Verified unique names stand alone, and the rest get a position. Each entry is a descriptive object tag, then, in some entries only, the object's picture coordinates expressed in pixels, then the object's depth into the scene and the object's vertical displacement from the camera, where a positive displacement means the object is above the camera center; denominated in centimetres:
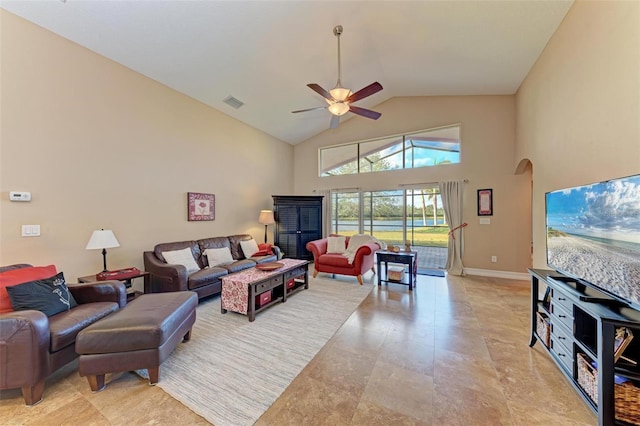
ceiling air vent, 452 +226
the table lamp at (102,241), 281 -31
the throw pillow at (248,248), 479 -69
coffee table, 292 -99
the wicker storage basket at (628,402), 133 -110
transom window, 525 +155
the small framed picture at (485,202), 480 +25
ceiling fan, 292 +156
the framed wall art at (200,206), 436 +17
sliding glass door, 538 -10
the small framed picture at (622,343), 141 -81
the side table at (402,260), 403 -83
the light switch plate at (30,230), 261 -17
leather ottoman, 175 -100
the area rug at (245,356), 169 -134
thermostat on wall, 252 +22
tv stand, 137 -92
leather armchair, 156 -94
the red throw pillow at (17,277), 187 -56
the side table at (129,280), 288 -87
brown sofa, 322 -87
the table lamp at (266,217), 560 -6
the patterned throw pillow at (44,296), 187 -68
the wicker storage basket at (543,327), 214 -109
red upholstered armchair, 427 -89
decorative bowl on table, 340 -77
